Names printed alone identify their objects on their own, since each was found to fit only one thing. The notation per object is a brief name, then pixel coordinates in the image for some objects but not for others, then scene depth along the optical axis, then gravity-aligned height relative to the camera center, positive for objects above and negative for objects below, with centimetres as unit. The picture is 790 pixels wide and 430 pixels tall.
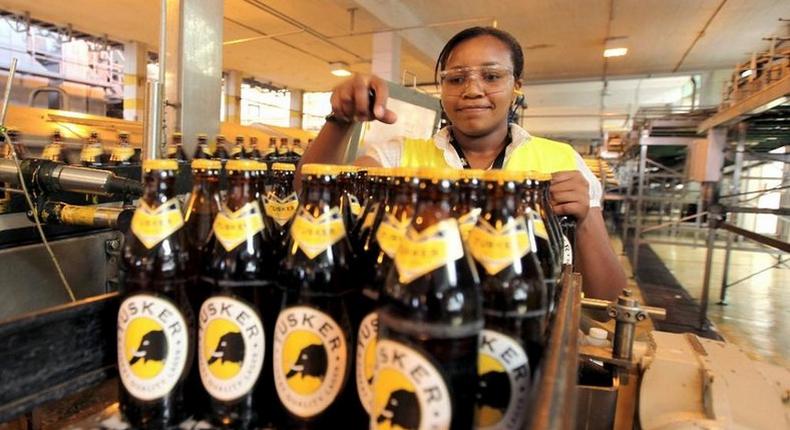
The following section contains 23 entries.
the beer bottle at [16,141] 178 +8
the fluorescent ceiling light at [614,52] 791 +247
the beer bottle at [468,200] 60 -2
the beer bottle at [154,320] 60 -20
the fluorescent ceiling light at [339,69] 964 +236
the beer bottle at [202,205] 67 -5
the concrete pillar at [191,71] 329 +73
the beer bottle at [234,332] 60 -20
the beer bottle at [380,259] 56 -10
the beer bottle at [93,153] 229 +6
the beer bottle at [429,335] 47 -15
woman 113 +15
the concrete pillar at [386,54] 665 +186
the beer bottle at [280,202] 75 -5
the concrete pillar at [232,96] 1075 +180
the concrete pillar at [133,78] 883 +172
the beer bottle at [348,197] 78 -3
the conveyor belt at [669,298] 411 -107
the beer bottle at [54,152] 209 +5
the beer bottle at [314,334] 57 -19
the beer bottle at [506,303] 53 -14
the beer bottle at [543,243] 72 -9
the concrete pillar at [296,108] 1316 +199
